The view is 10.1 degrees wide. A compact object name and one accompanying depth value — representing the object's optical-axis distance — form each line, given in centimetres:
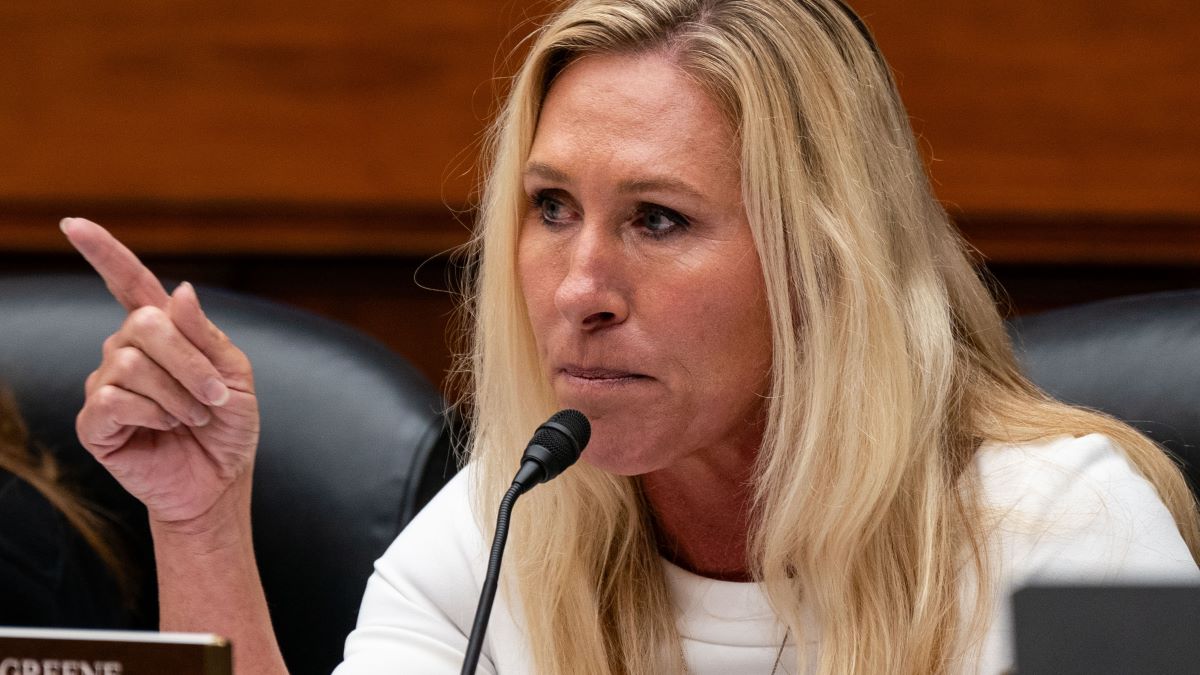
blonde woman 286
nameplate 263
